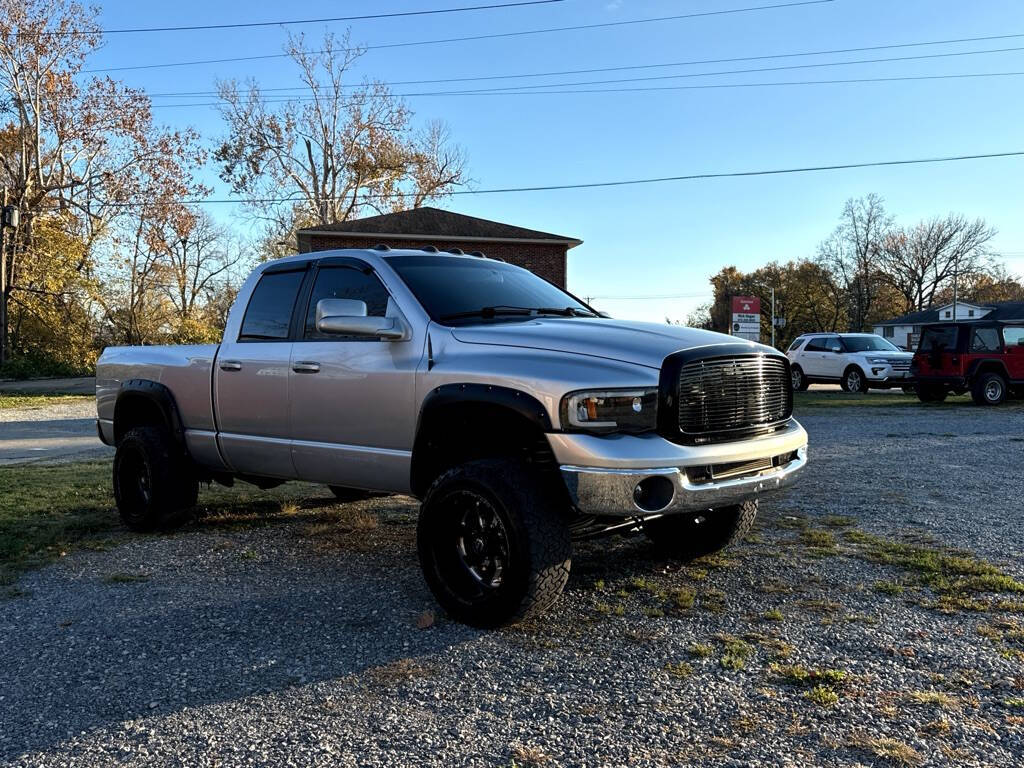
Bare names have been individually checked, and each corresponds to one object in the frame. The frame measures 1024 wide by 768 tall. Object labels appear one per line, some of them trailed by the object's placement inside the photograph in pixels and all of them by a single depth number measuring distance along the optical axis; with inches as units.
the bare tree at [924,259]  3088.1
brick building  1126.4
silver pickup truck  157.6
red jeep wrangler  757.3
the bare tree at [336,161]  1857.8
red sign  809.7
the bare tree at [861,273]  3100.4
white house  2664.9
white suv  958.4
